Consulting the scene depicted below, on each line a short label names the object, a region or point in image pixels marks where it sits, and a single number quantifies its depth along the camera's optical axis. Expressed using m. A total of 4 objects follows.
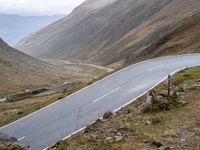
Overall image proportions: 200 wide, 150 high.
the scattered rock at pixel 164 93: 16.31
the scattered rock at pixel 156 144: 10.70
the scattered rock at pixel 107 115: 16.09
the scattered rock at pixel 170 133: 11.39
